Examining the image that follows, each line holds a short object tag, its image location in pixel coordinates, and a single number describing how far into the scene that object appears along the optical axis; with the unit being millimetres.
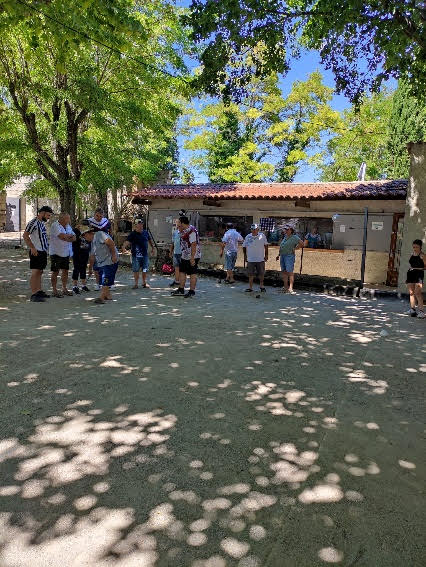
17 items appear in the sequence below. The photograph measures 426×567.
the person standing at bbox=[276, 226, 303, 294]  10164
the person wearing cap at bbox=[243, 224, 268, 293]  10078
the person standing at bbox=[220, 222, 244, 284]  11516
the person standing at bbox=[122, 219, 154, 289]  9750
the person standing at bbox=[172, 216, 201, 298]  8727
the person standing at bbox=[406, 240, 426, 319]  7984
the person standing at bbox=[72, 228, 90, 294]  9172
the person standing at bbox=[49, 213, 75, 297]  8174
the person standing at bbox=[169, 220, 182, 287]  10727
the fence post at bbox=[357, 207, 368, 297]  11492
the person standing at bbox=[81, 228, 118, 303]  7598
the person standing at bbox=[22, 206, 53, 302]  7508
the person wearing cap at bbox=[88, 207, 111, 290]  7781
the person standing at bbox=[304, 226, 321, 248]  14834
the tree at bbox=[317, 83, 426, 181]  20984
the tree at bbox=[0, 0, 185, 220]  12500
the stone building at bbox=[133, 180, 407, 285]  13273
